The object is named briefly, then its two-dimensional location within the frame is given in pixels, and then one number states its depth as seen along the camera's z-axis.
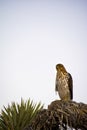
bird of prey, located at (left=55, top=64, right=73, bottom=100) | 17.50
